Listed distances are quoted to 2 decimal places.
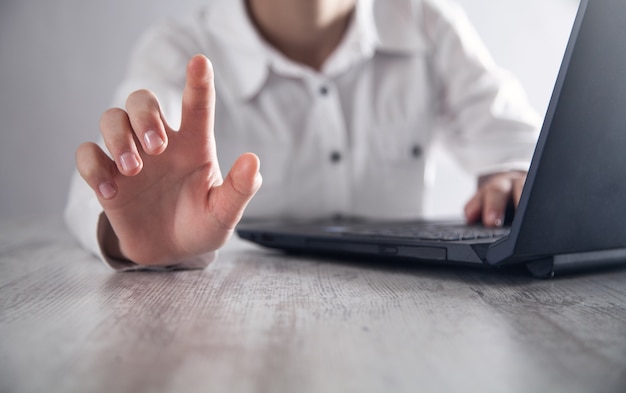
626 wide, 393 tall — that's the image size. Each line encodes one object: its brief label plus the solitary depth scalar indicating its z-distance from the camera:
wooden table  0.23
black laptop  0.36
